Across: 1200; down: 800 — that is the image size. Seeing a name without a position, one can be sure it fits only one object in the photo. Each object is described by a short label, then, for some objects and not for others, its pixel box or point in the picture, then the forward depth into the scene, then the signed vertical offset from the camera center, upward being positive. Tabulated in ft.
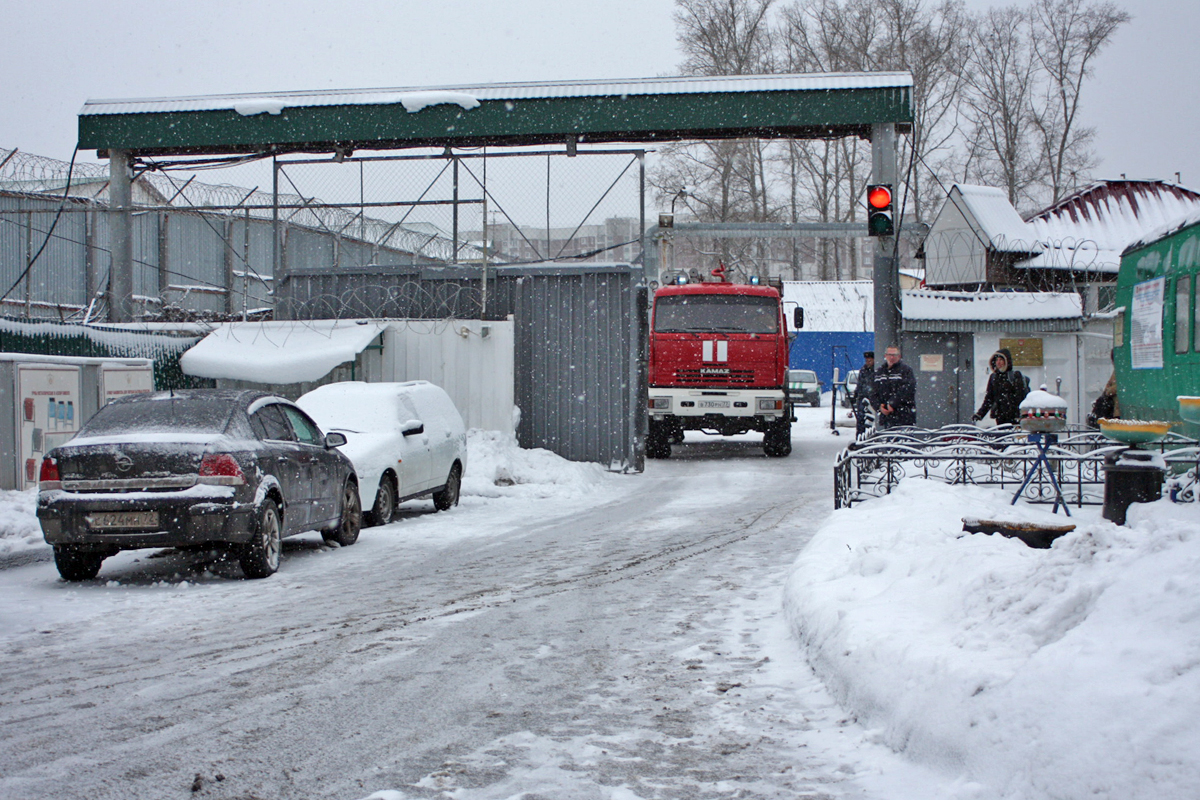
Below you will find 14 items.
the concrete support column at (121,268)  69.97 +7.30
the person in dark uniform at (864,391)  58.59 -0.45
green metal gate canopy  67.67 +16.65
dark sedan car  27.02 -2.42
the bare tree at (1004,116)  139.74 +33.12
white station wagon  39.22 -2.00
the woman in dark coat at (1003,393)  47.91 -0.48
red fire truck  69.36 +1.31
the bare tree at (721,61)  140.36 +40.02
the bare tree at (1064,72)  131.54 +37.20
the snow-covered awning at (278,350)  56.70 +1.79
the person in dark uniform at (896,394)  48.93 -0.51
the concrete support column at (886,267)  66.95 +7.01
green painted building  36.70 +1.97
